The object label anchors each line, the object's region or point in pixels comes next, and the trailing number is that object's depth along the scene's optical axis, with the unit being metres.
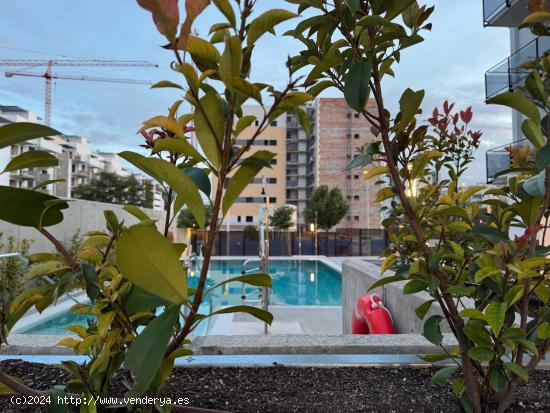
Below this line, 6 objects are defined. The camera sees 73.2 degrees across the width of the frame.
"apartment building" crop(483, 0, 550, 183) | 6.87
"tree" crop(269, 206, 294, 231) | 26.08
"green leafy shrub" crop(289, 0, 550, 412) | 0.71
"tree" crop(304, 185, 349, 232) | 26.61
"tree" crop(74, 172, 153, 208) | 27.98
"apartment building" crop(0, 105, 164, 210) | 31.42
